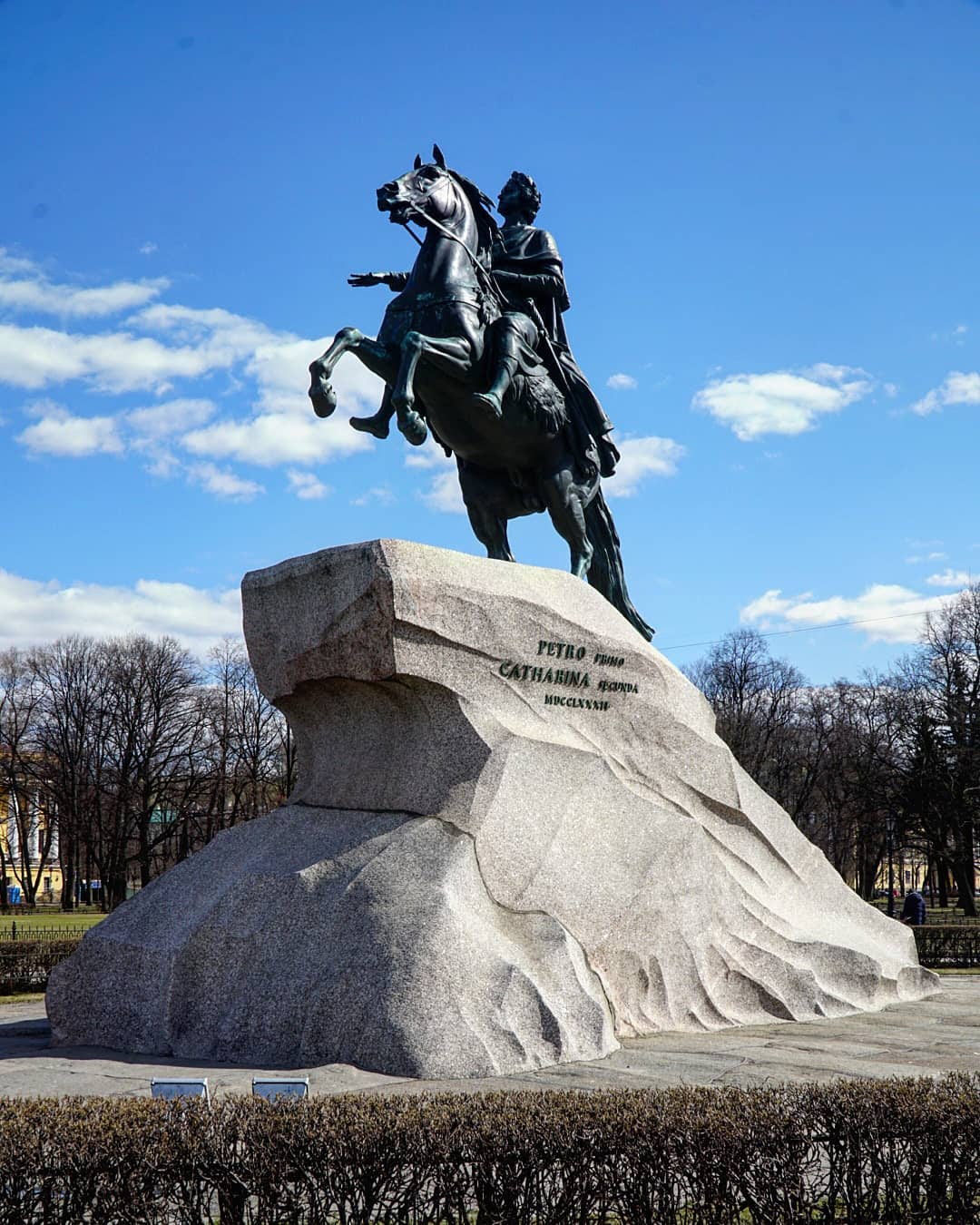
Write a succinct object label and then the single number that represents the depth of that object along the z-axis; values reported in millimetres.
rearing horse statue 10586
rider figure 12094
